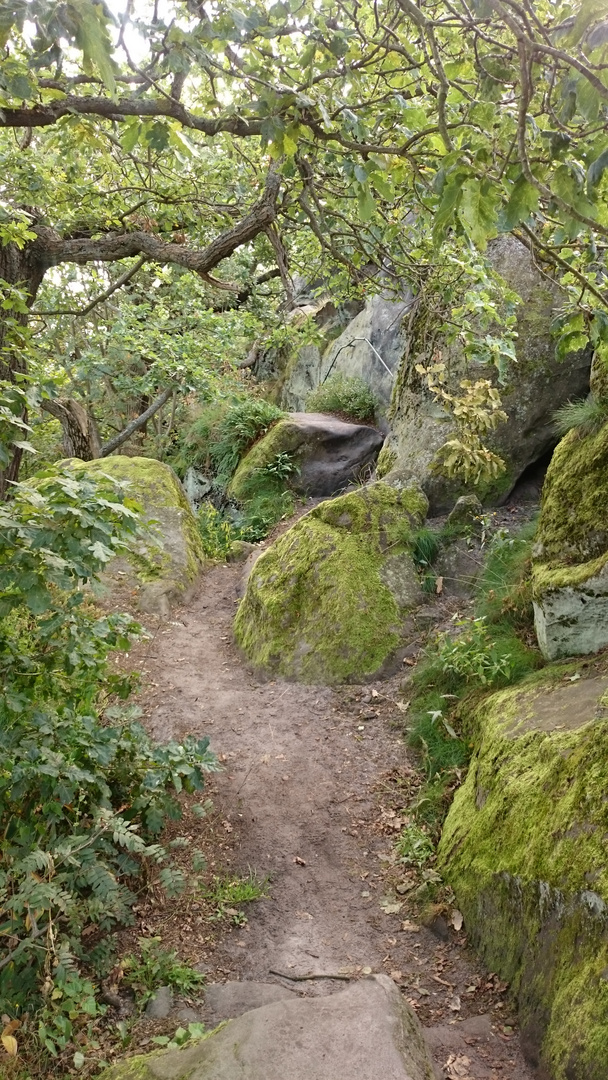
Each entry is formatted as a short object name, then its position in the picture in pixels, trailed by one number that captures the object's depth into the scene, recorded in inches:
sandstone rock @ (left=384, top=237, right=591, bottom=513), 310.0
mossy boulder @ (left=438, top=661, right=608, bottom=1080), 108.2
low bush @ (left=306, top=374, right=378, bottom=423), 497.7
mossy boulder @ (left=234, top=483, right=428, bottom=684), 265.1
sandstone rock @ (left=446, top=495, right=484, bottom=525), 295.0
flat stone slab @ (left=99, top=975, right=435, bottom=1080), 101.7
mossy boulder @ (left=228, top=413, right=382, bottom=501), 461.4
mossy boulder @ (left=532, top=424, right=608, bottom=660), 175.2
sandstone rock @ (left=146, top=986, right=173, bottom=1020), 129.9
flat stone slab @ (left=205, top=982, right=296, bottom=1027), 131.2
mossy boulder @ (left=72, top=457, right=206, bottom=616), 346.6
